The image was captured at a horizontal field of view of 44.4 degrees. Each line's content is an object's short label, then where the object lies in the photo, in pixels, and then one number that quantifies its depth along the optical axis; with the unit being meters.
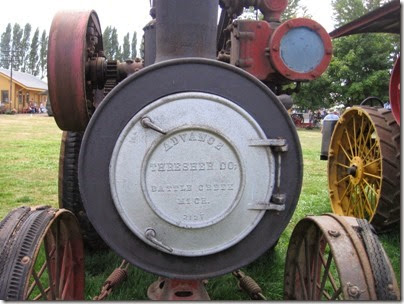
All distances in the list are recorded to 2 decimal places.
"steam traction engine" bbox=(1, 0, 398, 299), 1.59
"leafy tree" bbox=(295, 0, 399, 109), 12.37
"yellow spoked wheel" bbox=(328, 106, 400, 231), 3.25
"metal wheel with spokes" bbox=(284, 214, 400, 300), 1.42
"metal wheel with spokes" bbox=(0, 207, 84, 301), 1.41
